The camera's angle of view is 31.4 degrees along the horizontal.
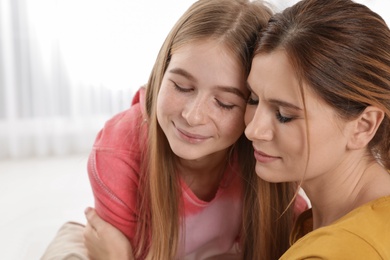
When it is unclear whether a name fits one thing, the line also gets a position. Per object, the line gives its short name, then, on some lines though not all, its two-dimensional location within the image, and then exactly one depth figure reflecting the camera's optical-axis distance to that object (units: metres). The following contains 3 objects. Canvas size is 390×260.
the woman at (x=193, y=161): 1.50
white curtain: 3.22
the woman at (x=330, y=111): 1.28
